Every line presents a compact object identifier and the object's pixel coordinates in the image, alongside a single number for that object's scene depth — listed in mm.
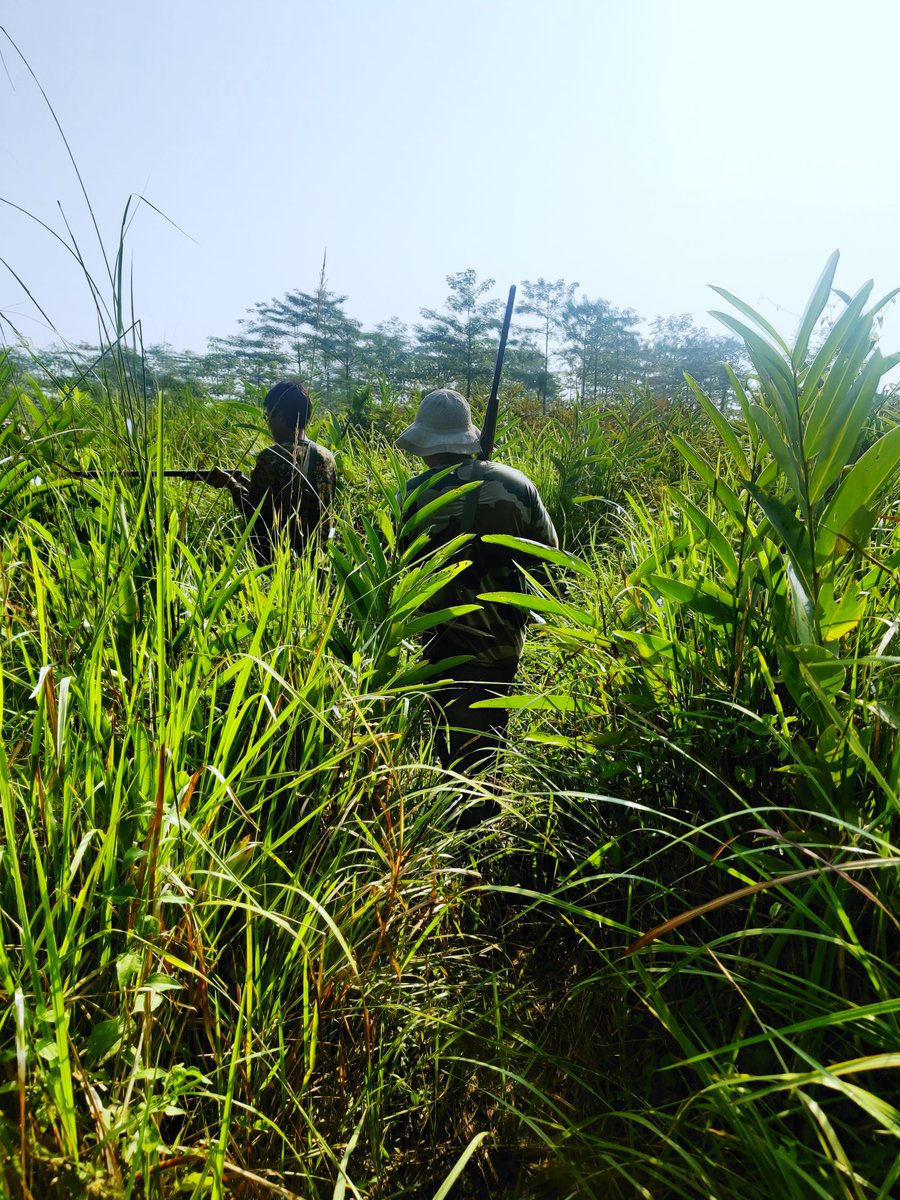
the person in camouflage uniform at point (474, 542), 3070
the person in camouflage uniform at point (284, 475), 3363
